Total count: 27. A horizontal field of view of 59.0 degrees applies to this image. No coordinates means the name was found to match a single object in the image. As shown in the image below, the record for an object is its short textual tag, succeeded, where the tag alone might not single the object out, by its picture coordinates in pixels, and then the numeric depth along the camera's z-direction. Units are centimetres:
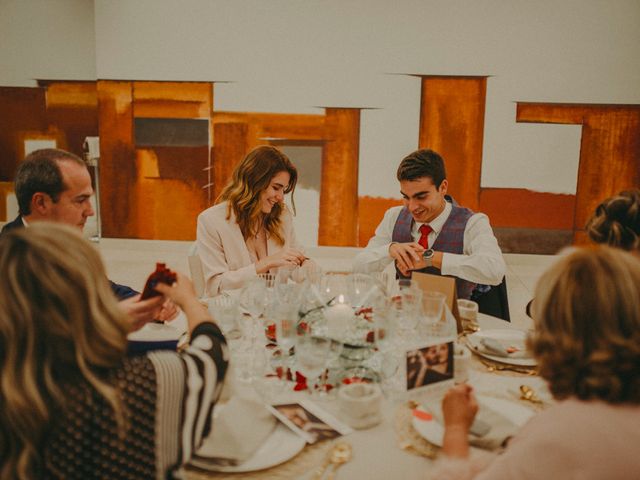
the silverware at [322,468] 119
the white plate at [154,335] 146
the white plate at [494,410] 133
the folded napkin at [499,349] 178
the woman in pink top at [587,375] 99
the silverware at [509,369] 172
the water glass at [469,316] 207
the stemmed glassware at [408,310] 185
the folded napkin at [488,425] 131
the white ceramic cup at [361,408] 138
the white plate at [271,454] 121
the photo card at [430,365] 147
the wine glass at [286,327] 161
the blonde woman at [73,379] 99
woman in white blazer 269
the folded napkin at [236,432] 123
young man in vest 262
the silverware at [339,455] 121
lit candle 174
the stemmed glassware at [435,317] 180
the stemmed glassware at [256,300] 201
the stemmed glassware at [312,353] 150
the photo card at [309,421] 134
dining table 121
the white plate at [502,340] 175
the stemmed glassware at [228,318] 184
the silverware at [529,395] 153
